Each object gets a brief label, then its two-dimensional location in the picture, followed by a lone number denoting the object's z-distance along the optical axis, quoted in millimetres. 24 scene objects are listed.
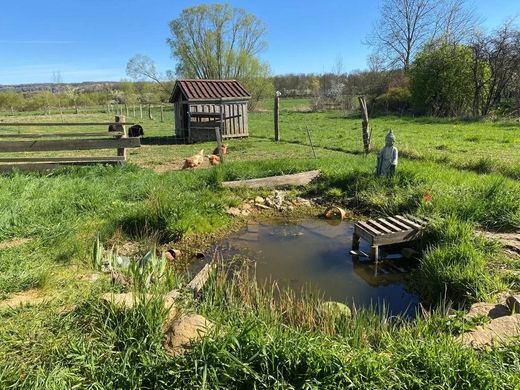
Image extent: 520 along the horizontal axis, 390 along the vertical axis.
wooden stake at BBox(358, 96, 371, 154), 13688
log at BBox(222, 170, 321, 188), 9977
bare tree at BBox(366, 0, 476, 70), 44125
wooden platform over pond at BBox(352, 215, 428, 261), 6520
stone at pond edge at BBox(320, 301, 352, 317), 4026
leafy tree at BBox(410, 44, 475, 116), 27297
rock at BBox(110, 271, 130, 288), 4441
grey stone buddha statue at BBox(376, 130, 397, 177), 8656
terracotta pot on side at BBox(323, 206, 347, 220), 8695
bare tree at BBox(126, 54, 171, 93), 51700
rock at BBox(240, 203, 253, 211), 9087
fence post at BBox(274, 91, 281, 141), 18809
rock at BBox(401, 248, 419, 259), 6651
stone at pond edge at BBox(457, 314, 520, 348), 3307
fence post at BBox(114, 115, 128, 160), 11795
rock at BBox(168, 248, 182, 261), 6703
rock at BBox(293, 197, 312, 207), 9531
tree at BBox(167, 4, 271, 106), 44344
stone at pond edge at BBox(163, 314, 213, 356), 3182
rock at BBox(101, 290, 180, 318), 3531
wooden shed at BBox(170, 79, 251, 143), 19766
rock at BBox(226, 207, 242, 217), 8666
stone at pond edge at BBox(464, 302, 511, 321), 4062
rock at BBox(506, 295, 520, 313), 4016
